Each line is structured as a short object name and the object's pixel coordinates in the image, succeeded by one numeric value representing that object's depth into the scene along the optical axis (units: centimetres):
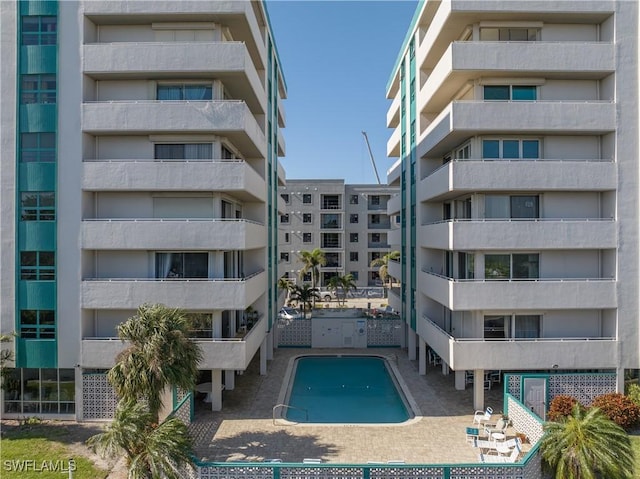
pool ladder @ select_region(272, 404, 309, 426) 1845
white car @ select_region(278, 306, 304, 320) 3725
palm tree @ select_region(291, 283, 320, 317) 3756
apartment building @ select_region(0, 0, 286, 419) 1820
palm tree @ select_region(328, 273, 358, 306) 4285
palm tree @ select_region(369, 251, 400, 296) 4711
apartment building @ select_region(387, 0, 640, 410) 1827
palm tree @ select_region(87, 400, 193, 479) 1191
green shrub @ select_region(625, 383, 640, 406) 1795
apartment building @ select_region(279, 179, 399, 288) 5759
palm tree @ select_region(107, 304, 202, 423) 1403
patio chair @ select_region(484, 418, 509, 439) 1631
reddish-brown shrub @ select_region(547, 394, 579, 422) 1695
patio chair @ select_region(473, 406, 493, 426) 1741
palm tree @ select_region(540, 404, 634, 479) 1220
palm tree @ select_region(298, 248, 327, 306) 4416
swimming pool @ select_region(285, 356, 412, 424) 1920
